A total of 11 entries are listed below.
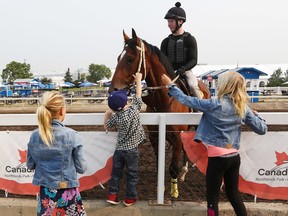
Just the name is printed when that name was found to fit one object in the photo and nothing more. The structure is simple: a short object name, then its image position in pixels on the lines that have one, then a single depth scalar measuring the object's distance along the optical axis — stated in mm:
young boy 3225
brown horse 3873
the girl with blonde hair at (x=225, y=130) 2875
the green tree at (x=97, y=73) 100688
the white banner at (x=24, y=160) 3617
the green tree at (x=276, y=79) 47300
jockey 4691
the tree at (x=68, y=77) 91350
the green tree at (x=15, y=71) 67425
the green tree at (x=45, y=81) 69612
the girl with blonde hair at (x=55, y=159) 2498
